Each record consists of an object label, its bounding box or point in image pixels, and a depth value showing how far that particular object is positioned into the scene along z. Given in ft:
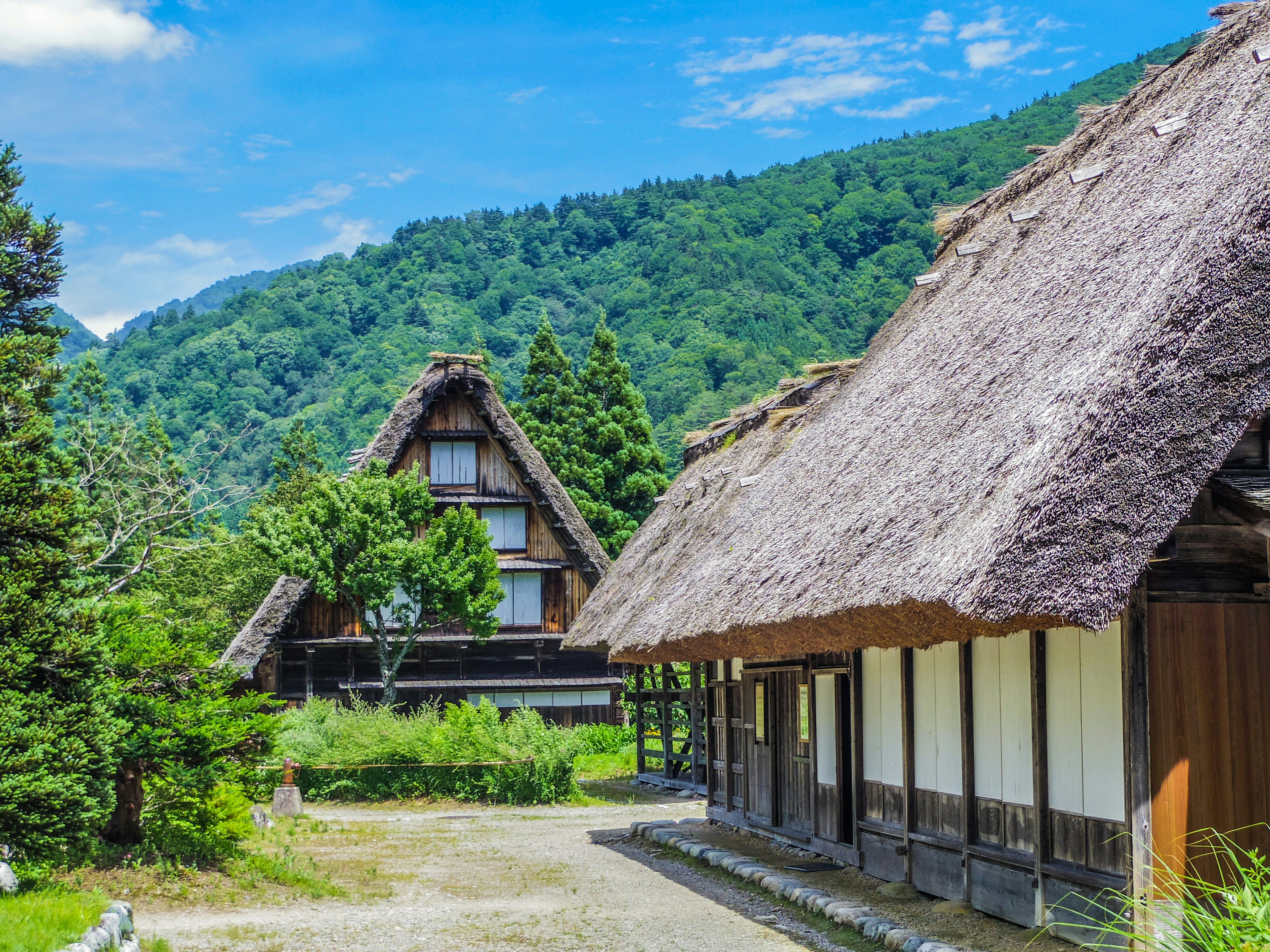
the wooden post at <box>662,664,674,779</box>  76.79
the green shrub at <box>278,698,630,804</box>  69.87
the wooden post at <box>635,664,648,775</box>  77.00
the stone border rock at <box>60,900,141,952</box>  25.76
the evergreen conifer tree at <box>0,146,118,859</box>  32.30
